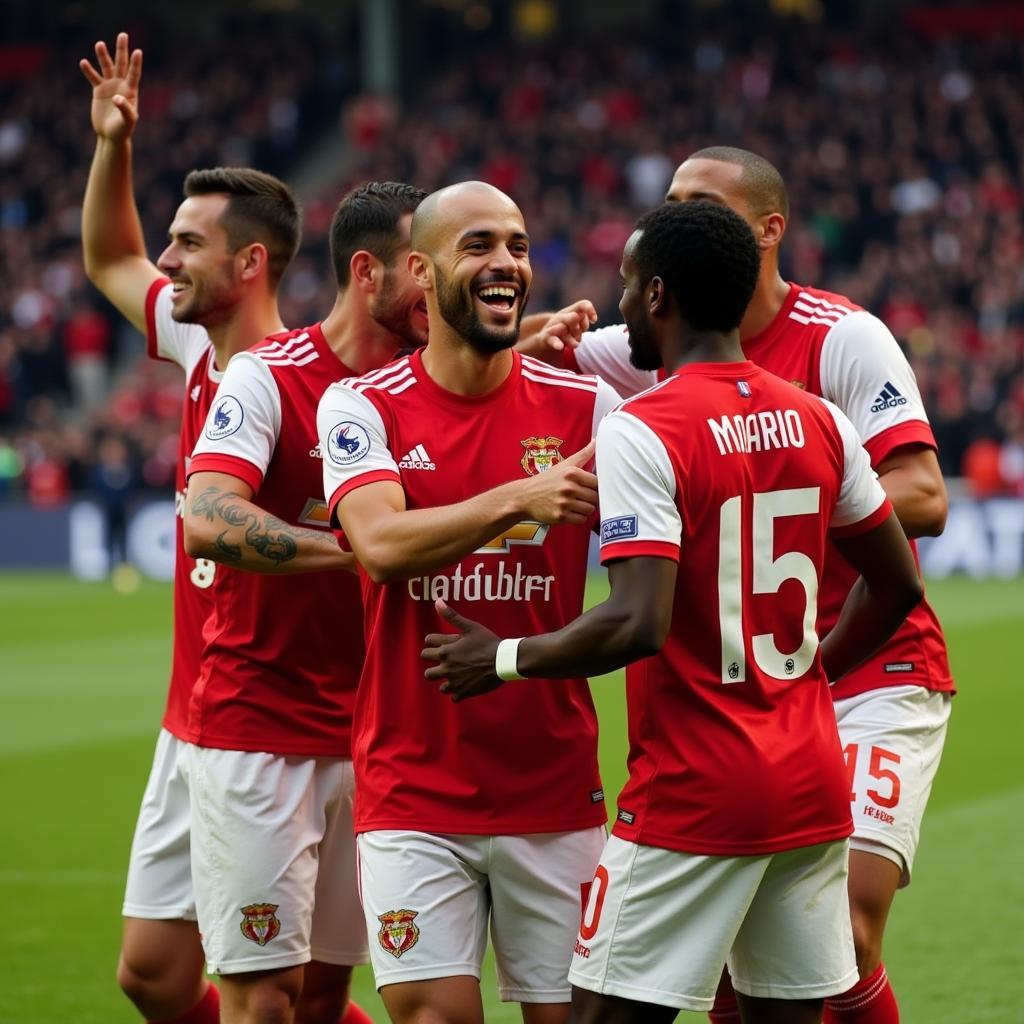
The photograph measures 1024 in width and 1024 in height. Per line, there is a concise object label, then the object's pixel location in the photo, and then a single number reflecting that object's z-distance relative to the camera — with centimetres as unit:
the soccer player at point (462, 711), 857
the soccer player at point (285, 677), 984
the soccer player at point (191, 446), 1074
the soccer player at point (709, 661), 780
